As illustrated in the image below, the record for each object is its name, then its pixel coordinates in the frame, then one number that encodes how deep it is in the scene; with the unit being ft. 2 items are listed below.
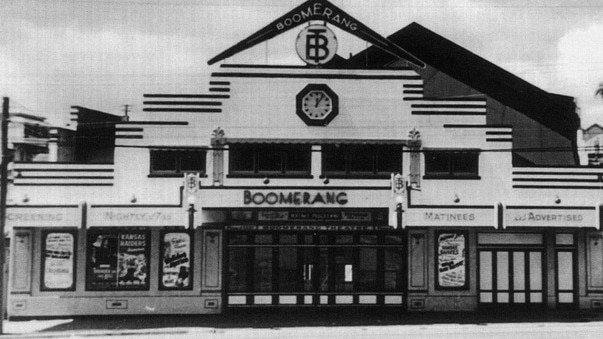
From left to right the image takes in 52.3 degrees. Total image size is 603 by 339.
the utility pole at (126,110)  129.63
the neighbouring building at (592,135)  146.20
